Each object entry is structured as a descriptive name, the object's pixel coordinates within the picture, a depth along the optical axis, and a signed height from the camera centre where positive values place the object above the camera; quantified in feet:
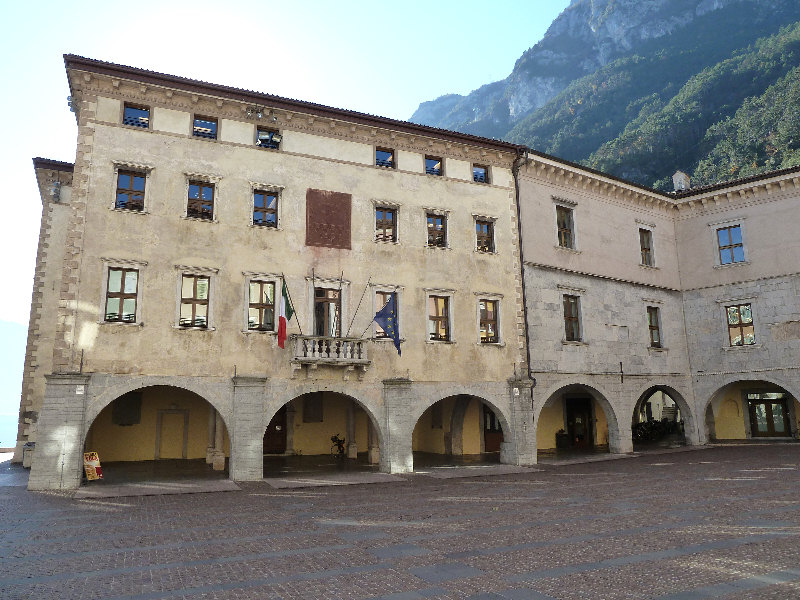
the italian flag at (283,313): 62.03 +10.43
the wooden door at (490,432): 94.58 -5.10
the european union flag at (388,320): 63.77 +9.39
